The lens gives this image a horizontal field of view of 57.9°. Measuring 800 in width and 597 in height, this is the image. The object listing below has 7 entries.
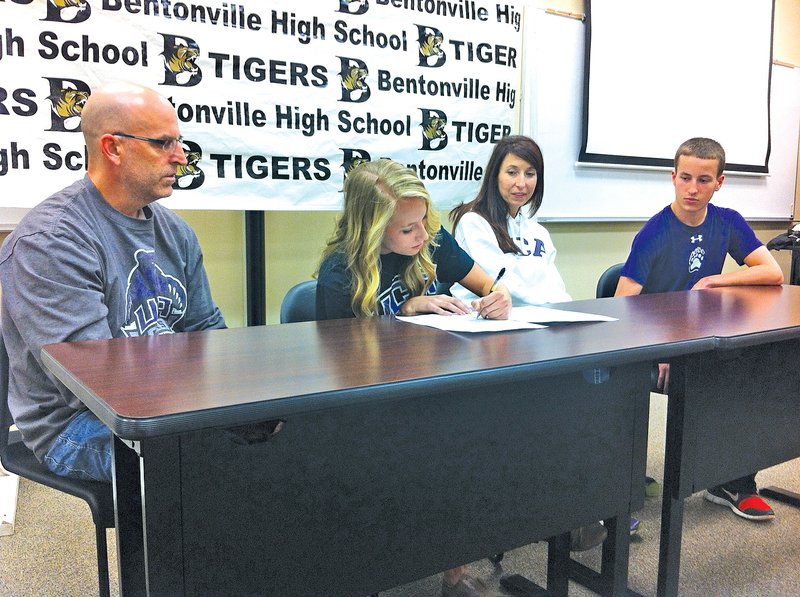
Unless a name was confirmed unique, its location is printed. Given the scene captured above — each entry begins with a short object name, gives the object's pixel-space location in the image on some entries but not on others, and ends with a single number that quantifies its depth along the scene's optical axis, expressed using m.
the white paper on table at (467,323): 1.42
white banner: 2.12
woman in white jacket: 2.34
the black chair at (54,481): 1.23
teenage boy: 2.29
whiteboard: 3.30
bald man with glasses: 1.26
